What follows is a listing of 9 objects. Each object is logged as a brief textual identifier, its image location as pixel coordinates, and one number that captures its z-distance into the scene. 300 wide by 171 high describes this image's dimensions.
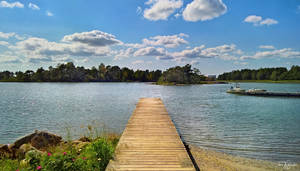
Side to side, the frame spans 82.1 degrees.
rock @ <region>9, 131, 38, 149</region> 7.77
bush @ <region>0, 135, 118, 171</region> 3.53
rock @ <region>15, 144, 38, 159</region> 6.73
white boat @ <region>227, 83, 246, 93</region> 40.35
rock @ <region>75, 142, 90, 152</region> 6.71
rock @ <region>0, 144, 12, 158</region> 6.67
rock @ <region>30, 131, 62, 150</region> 7.98
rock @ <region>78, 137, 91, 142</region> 8.57
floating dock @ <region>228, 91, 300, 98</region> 35.43
